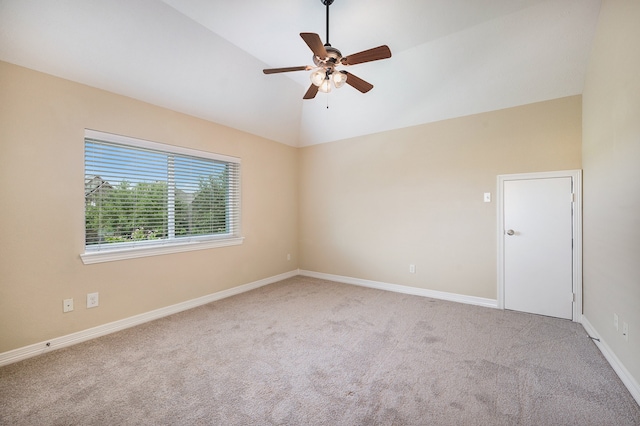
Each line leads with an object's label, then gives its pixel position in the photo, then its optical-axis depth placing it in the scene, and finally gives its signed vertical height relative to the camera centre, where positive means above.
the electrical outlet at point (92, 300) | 2.57 -0.85
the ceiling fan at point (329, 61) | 1.91 +1.21
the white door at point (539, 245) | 2.95 -0.39
